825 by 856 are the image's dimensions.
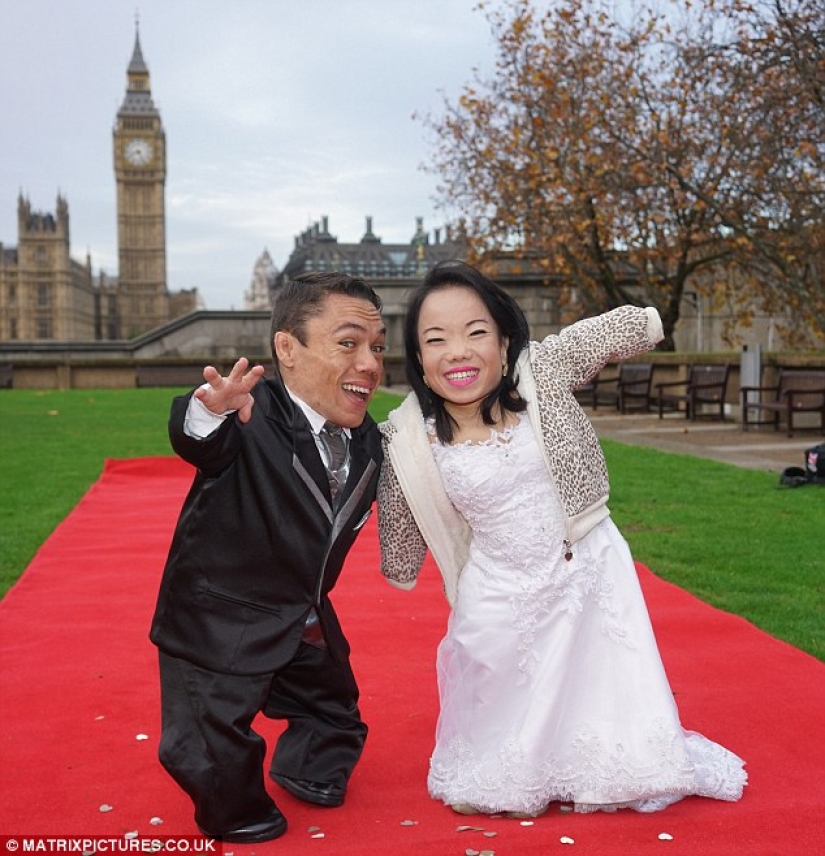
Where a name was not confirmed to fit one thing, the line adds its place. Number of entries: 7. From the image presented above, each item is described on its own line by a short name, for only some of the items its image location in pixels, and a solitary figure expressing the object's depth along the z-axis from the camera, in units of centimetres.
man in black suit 313
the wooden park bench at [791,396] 1519
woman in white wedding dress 333
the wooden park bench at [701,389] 1853
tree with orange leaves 1670
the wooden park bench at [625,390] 2173
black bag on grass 1027
